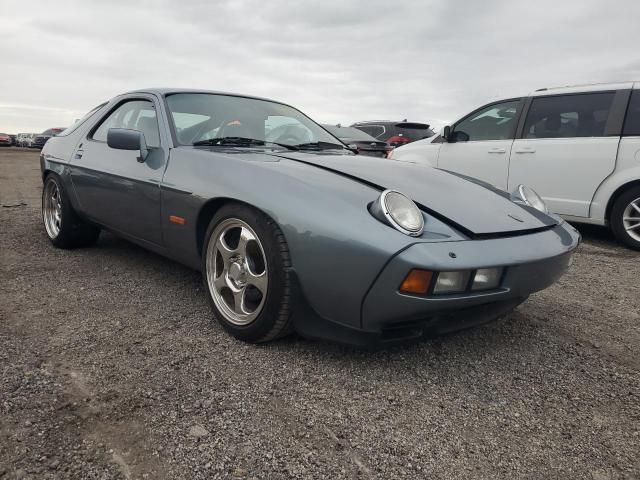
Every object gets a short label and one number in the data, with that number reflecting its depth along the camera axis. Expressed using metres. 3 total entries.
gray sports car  1.77
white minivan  4.40
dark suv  9.27
